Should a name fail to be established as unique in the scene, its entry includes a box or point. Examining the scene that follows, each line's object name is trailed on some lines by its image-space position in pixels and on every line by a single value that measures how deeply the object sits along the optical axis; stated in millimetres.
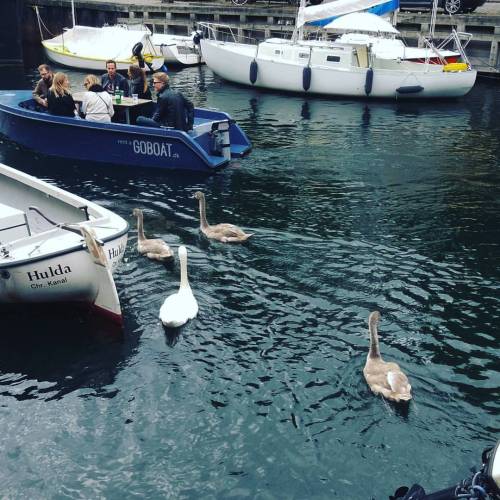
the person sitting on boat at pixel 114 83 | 16719
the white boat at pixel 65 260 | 8555
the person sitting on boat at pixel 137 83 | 16609
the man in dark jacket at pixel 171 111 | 15555
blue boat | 15727
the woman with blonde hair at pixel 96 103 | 15508
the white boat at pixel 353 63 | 26828
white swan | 8969
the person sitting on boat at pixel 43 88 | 16312
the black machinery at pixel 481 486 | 5039
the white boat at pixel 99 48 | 33156
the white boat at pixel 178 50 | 35469
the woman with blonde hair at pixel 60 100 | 15281
